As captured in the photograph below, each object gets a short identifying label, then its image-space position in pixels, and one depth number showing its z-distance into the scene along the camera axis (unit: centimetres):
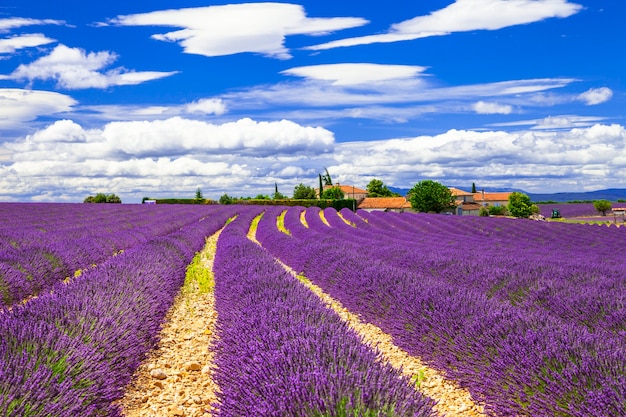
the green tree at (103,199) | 5644
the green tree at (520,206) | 5916
